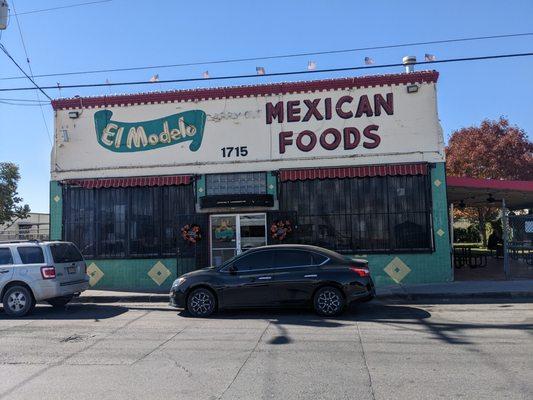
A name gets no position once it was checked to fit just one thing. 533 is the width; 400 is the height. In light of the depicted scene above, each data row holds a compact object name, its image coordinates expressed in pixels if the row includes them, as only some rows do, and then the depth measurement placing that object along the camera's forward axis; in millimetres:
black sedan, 10367
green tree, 32972
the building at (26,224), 23497
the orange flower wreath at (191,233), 15516
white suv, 11586
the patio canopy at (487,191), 15836
